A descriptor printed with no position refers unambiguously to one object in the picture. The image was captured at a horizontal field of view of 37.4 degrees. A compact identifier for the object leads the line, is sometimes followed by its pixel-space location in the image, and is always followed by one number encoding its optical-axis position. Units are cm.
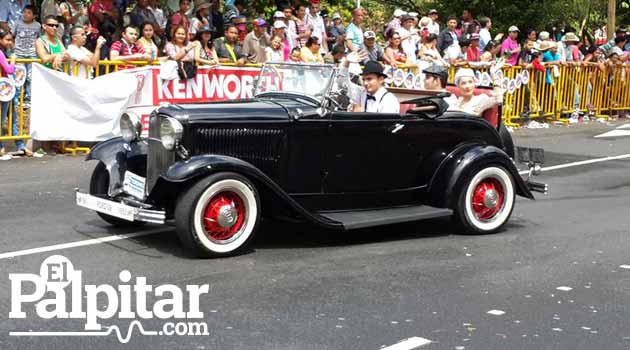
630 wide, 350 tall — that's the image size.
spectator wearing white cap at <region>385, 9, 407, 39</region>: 1915
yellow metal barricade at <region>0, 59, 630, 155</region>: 1908
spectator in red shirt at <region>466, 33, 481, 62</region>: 1889
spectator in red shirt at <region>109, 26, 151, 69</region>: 1356
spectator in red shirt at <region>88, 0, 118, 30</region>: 1533
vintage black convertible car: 699
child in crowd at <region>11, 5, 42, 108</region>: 1362
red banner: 1355
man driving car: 828
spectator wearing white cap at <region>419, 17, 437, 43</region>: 1940
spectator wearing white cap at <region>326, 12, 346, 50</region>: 1853
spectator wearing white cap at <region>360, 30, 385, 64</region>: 1730
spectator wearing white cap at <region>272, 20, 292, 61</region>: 1598
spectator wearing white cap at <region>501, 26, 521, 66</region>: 1936
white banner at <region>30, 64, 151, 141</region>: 1257
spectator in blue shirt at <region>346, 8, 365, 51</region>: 1778
